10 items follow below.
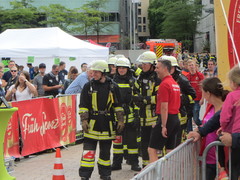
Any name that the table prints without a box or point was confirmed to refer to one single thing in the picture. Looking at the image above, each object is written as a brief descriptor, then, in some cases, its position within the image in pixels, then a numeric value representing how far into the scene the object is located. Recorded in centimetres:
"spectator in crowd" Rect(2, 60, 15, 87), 1436
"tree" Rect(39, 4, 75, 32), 5119
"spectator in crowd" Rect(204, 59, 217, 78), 1320
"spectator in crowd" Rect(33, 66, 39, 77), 1738
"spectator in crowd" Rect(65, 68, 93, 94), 1062
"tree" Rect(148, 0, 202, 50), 5700
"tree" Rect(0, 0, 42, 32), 5288
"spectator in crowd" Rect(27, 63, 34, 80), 1817
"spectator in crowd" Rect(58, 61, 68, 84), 1391
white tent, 1722
